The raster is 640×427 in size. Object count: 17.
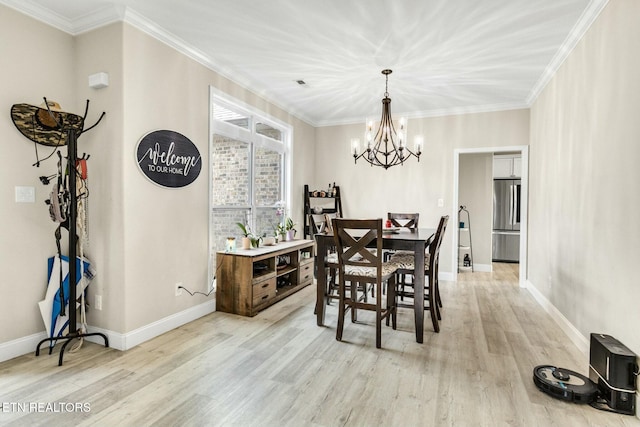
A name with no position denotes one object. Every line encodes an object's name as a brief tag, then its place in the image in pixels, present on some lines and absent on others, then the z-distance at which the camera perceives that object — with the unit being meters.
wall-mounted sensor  2.71
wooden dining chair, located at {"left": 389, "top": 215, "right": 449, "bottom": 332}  3.09
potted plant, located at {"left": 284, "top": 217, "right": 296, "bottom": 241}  4.75
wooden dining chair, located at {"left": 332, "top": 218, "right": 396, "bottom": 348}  2.74
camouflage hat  2.53
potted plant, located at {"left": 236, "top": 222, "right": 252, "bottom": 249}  3.83
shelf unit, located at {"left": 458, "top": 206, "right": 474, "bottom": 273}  6.14
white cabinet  6.72
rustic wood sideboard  3.49
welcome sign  2.85
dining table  2.89
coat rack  2.53
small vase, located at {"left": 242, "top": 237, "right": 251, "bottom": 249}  3.83
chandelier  3.48
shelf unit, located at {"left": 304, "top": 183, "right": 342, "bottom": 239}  5.69
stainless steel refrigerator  6.74
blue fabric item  2.70
